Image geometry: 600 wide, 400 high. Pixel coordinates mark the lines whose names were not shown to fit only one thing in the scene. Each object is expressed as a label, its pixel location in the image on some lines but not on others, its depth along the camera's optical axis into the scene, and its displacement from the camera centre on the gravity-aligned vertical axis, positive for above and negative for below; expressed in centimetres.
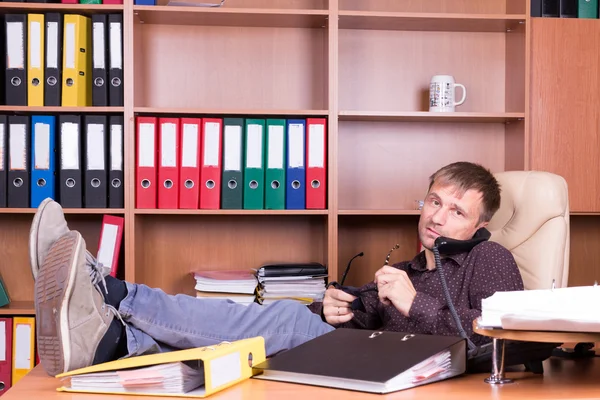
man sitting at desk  136 -25
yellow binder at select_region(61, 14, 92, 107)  275 +46
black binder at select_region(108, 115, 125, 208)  277 +8
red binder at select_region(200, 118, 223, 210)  280 +12
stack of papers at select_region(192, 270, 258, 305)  280 -38
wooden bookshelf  304 +34
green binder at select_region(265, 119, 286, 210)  282 +9
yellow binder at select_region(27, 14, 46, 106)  275 +48
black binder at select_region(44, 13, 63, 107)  275 +47
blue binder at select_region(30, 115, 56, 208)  277 +11
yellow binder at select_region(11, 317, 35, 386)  282 -60
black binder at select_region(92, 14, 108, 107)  276 +47
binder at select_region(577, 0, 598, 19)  296 +70
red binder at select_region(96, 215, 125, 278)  279 -20
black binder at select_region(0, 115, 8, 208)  276 +7
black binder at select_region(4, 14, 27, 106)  275 +45
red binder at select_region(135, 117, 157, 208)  278 +11
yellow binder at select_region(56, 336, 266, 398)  110 -27
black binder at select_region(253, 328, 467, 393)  110 -27
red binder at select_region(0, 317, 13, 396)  281 -63
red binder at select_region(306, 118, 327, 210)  281 +10
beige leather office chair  204 -11
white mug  291 +36
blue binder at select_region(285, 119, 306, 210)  282 +8
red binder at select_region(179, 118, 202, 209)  280 +7
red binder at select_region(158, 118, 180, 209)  279 +8
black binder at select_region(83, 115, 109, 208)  277 +9
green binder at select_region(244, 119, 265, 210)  281 +8
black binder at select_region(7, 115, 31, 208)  276 +9
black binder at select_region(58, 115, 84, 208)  276 +9
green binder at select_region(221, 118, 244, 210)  281 +9
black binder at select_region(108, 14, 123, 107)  277 +51
